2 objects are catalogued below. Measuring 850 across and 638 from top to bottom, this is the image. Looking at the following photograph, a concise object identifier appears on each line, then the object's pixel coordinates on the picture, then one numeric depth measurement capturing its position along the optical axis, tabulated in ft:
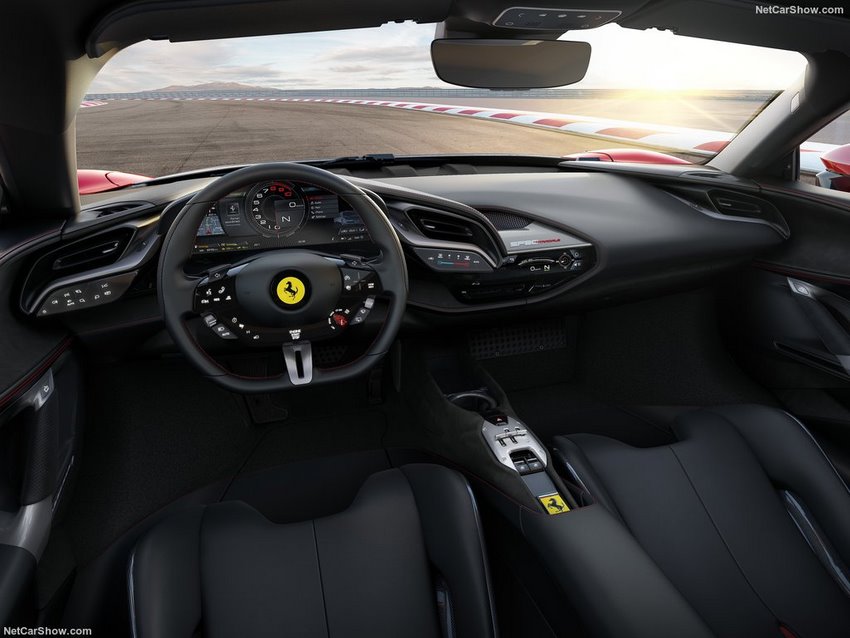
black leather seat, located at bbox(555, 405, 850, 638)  5.12
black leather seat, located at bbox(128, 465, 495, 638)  4.83
